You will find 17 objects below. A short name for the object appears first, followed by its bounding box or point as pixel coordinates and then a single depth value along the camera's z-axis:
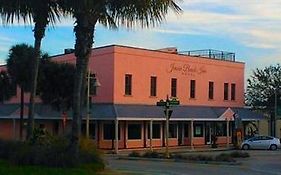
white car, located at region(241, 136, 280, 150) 52.59
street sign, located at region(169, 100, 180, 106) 34.85
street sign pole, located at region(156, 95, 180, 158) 34.28
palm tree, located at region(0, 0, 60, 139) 22.80
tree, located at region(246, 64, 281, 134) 65.20
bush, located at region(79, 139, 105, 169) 21.17
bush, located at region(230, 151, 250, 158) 37.70
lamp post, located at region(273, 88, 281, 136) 55.43
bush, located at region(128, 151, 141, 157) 37.57
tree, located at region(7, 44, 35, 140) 43.38
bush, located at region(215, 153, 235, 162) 32.10
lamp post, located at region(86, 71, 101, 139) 40.86
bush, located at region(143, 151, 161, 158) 36.00
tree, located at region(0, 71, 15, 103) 48.16
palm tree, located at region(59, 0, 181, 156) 20.75
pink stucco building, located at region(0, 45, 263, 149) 48.78
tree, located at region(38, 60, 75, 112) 46.16
